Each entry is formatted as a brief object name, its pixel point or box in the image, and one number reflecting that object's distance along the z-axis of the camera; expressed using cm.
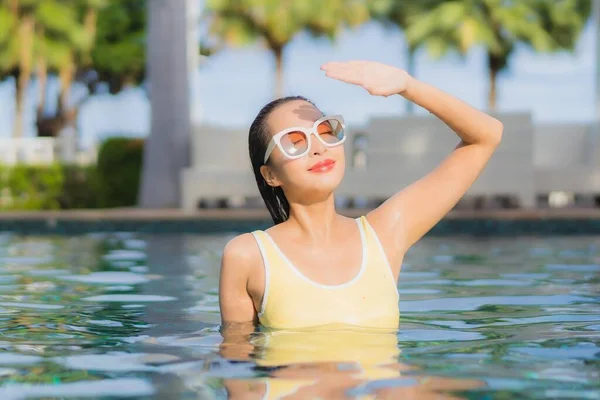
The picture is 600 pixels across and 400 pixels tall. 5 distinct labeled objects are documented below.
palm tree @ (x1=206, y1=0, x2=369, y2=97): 3988
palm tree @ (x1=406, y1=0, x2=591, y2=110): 3878
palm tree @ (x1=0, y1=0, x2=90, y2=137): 3400
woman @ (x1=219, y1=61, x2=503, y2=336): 345
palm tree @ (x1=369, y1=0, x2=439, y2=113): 4038
